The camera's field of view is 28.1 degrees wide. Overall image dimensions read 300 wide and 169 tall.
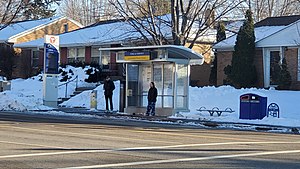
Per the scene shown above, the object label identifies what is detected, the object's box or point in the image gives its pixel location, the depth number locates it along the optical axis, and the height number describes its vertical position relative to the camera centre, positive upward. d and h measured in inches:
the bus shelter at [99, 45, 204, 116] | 1162.0 +47.8
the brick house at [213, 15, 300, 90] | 1494.8 +125.6
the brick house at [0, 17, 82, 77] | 2396.7 +281.1
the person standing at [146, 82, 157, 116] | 1159.0 +2.0
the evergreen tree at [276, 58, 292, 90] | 1465.3 +53.7
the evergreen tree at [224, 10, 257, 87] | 1565.0 +108.8
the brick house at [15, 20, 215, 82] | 1888.5 +184.5
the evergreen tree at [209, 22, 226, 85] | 1764.3 +113.0
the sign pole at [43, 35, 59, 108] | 1369.3 +61.0
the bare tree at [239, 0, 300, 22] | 2509.8 +391.9
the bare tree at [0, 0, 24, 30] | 1883.6 +293.1
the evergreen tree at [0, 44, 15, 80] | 2369.6 +142.0
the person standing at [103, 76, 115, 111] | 1300.2 +18.9
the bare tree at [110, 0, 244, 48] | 1514.5 +218.3
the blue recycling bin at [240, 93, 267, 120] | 1076.5 -12.8
